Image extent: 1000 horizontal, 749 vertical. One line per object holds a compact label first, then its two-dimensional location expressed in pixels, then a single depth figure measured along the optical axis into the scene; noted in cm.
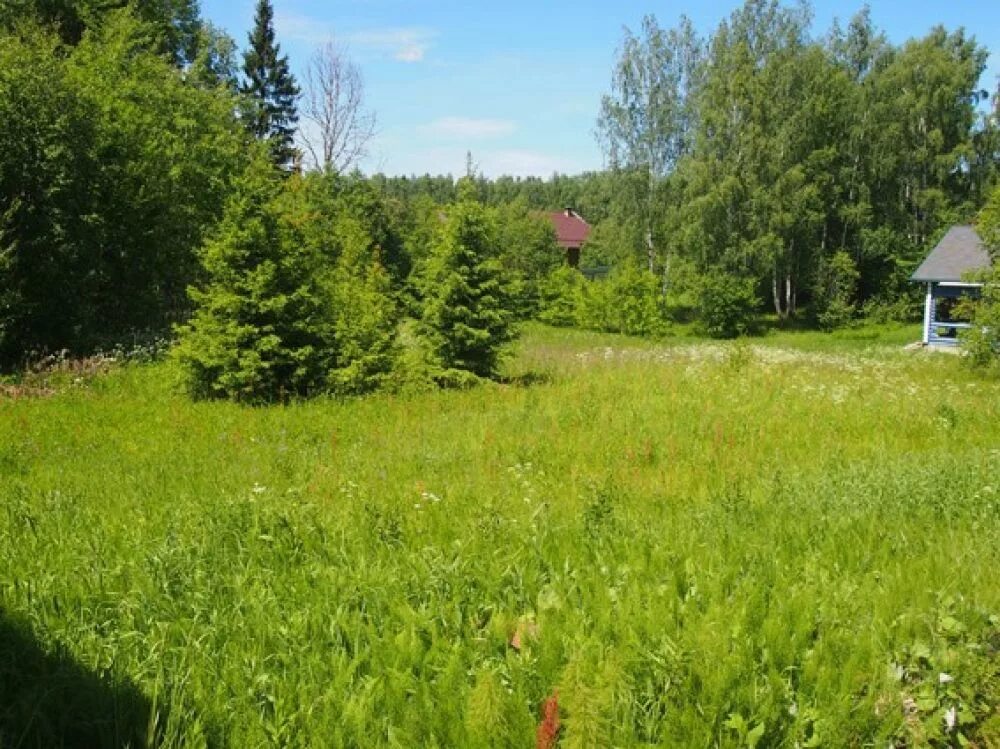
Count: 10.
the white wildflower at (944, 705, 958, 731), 298
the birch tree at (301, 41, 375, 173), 3722
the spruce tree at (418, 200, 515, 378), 1362
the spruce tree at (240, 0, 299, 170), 5156
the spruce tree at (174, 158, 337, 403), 1236
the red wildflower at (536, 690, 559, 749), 272
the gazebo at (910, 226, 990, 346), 3089
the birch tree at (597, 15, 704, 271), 4138
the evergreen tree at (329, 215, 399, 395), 1289
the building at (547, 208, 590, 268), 7306
